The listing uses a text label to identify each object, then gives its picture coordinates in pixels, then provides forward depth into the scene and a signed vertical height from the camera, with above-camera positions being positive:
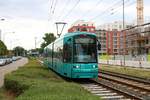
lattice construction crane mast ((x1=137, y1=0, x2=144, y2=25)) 61.80 +14.74
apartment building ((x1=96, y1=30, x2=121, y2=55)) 61.96 +4.77
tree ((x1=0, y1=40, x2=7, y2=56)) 56.10 +1.63
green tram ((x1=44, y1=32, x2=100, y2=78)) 11.50 -0.10
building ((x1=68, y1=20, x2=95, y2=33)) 57.16 +10.21
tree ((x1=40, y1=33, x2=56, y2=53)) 67.57 +5.74
